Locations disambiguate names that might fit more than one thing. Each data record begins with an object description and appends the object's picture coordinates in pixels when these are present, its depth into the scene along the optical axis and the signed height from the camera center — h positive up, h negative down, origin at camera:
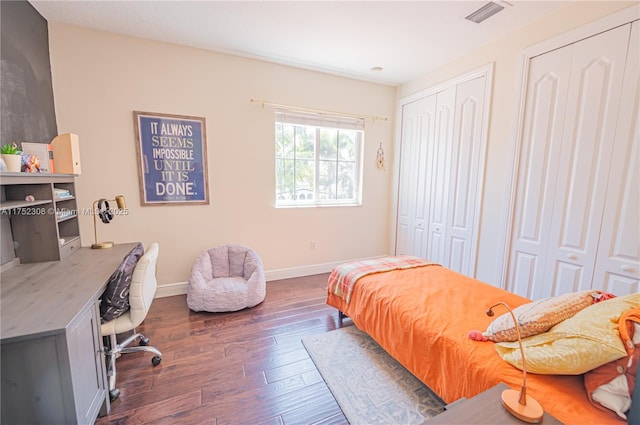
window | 3.51 +0.33
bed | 1.08 -0.84
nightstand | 0.87 -0.79
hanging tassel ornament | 4.05 +0.38
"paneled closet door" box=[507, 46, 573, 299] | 2.25 +0.17
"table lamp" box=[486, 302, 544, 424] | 0.87 -0.76
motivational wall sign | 2.81 +0.24
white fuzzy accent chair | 2.65 -1.09
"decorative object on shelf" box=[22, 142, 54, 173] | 1.94 +0.17
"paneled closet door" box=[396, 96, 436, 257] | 3.55 +0.08
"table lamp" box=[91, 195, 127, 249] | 2.36 -0.31
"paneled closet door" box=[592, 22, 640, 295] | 1.85 -0.10
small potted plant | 1.68 +0.13
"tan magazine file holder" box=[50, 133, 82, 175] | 2.14 +0.21
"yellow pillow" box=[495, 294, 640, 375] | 0.99 -0.63
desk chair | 1.70 -0.88
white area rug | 1.56 -1.35
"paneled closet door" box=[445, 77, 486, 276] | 2.92 +0.12
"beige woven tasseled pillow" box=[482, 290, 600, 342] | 1.26 -0.64
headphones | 2.37 -0.30
